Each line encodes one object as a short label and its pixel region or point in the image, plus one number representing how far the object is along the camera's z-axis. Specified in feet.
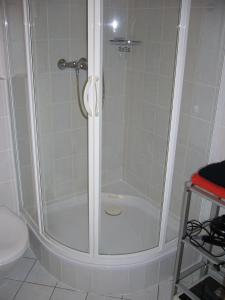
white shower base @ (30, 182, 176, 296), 5.78
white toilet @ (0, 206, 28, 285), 4.97
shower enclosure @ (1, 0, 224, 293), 5.42
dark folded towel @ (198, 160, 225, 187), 4.17
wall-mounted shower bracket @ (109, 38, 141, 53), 7.01
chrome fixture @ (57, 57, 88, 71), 6.26
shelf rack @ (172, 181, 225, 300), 4.33
